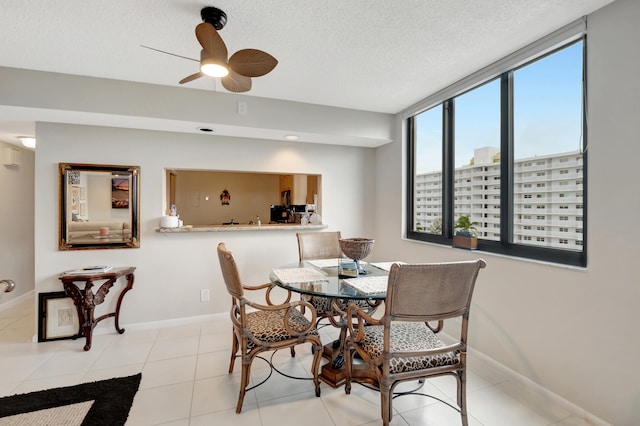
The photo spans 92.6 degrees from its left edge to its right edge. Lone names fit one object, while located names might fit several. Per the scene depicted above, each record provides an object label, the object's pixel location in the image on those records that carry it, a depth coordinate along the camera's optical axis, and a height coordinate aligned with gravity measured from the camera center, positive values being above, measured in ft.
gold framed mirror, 9.78 +0.12
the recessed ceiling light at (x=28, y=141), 11.49 +2.58
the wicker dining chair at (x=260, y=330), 6.24 -2.57
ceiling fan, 5.36 +2.89
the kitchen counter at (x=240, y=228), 10.62 -0.65
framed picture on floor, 9.47 -3.39
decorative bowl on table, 7.35 -0.89
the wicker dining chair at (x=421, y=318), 4.96 -1.81
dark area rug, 6.09 -4.09
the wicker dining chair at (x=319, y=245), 10.25 -1.18
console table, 9.03 -2.52
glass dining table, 6.13 -1.61
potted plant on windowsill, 8.65 -0.66
